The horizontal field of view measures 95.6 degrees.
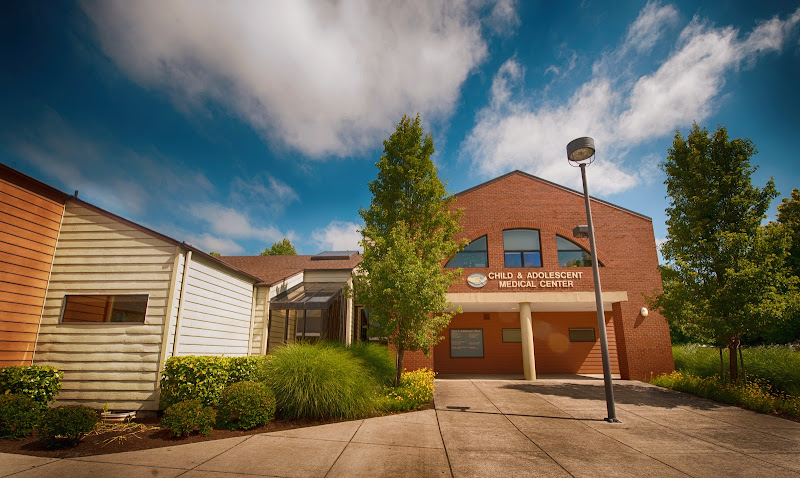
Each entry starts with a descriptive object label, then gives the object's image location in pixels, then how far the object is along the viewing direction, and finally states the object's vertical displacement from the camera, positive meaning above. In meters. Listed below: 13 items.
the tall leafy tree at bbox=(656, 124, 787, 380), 10.06 +2.45
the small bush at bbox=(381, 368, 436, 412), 8.86 -1.65
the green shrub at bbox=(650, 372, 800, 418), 9.07 -1.70
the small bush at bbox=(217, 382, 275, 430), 6.84 -1.46
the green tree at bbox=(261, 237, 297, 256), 40.62 +8.73
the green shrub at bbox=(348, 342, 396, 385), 10.44 -0.91
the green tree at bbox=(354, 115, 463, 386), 10.04 +2.49
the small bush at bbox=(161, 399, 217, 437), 6.09 -1.50
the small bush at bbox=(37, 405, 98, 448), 5.38 -1.42
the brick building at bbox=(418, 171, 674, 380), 14.91 +2.83
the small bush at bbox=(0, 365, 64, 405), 6.75 -1.01
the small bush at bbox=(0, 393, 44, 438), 5.82 -1.40
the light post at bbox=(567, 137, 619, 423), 8.05 +2.17
